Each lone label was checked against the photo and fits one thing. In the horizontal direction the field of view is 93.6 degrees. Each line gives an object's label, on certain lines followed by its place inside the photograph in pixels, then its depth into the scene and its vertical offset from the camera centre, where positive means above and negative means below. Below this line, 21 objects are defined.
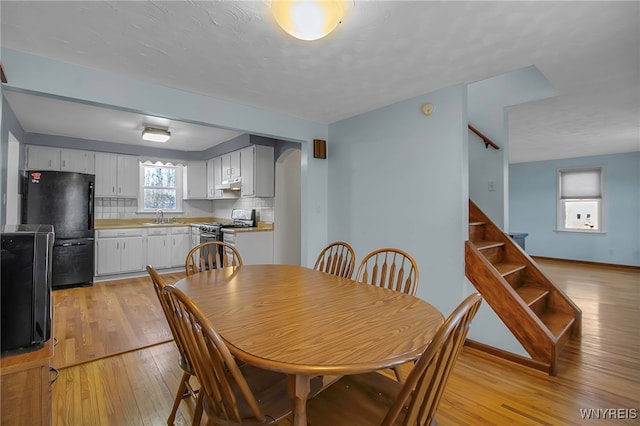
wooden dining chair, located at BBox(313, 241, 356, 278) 2.24 -0.40
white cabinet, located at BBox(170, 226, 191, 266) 5.36 -0.53
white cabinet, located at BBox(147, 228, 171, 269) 5.11 -0.56
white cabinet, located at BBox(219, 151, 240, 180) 4.88 +0.85
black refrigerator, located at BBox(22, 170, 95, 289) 3.99 -0.01
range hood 4.85 +0.52
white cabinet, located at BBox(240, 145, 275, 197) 4.50 +0.68
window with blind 6.20 +0.39
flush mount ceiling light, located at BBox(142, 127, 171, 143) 4.09 +1.11
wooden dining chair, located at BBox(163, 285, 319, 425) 0.95 -0.55
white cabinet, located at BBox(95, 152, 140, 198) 4.99 +0.68
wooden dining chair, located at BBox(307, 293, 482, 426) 0.81 -0.59
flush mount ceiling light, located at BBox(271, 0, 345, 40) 1.27 +0.87
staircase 2.27 -0.70
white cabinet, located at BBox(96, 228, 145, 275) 4.67 -0.58
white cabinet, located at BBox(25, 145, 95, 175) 4.44 +0.85
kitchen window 5.60 +0.54
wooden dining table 0.93 -0.43
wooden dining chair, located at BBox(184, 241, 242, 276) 2.24 -0.36
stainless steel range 4.59 -0.15
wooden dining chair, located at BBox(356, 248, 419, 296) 1.78 -0.37
